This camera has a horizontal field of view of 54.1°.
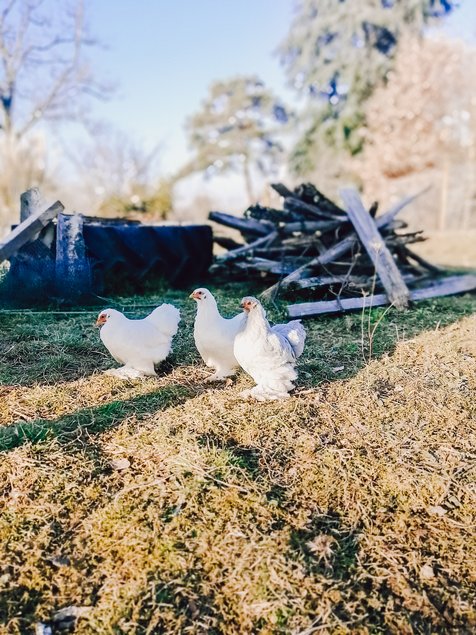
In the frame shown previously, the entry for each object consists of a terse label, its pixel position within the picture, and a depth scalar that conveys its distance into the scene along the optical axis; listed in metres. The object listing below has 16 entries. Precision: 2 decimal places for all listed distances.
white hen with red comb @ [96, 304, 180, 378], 3.50
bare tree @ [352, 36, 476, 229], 20.45
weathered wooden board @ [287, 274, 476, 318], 5.22
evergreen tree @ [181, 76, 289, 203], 30.75
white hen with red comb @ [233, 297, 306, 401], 3.20
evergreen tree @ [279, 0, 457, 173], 22.08
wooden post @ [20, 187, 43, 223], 5.75
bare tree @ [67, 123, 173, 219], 31.89
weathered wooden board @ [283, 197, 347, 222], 6.96
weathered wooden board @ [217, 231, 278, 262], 6.81
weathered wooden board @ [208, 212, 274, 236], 7.44
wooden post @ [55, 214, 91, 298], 5.40
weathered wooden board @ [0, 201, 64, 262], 5.04
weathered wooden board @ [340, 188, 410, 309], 5.81
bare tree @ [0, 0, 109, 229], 18.06
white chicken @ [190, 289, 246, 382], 3.51
